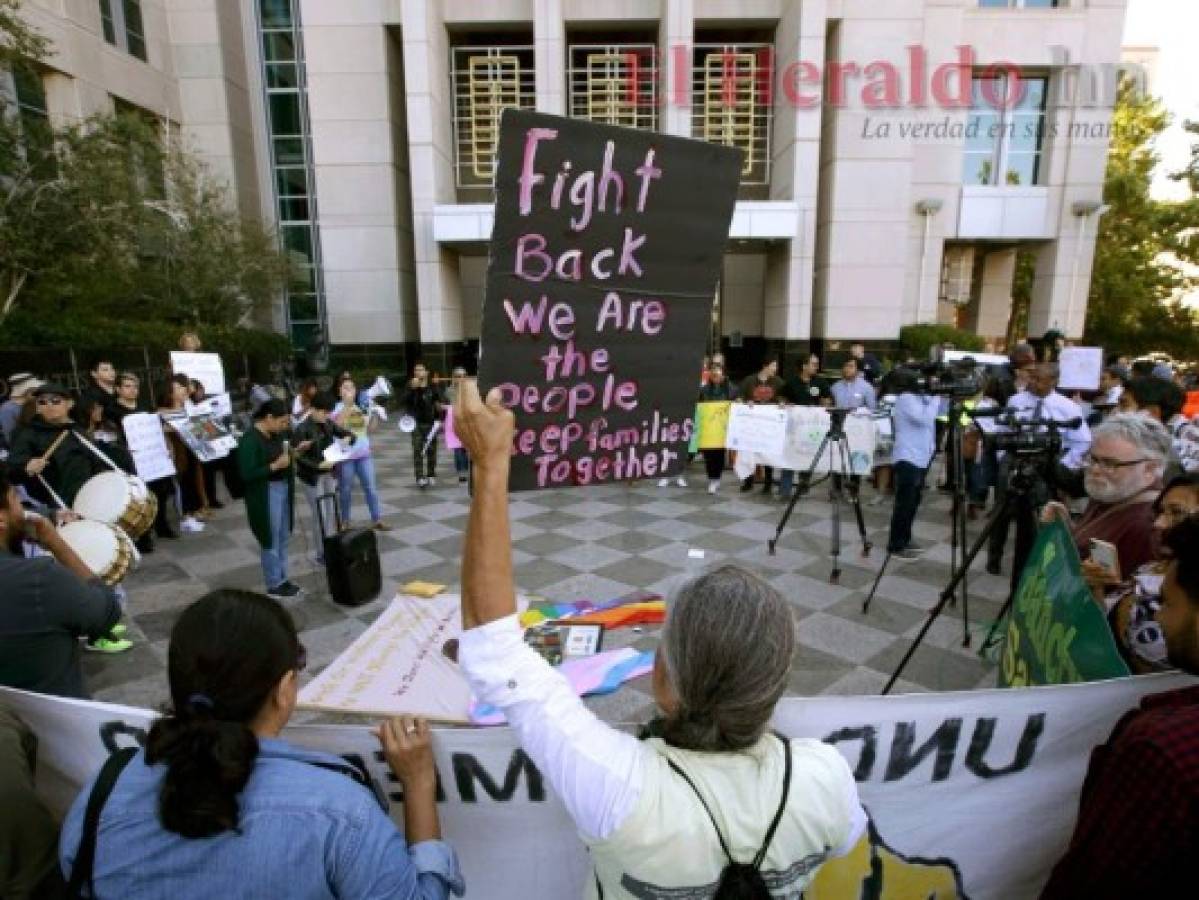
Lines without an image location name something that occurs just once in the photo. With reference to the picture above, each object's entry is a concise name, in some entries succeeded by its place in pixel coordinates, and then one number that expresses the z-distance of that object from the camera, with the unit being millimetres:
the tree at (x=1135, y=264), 26172
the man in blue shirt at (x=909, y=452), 6062
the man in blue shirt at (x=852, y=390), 9273
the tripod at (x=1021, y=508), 3576
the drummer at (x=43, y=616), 2072
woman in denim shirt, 1100
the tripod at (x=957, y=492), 4538
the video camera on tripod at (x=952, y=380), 4492
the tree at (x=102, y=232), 11008
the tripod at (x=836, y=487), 5750
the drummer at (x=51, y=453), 5277
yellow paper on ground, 4727
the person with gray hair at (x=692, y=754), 1110
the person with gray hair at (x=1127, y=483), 2684
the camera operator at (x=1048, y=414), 5703
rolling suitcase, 5285
